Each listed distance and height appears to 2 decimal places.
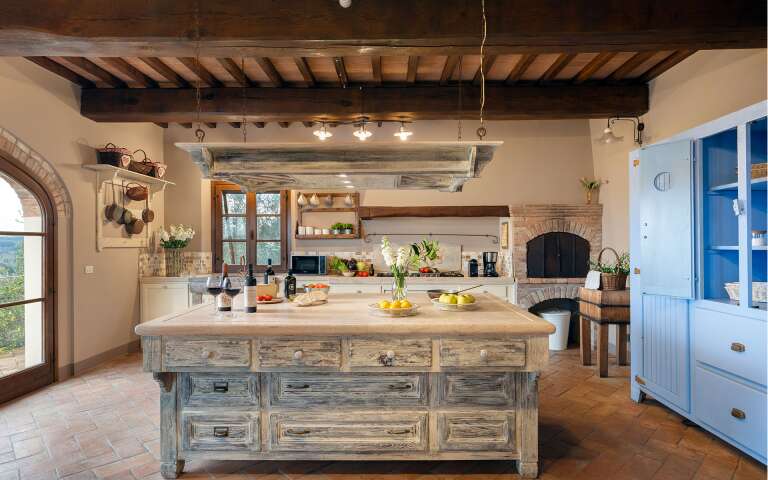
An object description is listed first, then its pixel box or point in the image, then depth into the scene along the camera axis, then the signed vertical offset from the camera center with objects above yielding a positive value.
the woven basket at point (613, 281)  4.38 -0.46
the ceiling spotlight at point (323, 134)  4.96 +1.29
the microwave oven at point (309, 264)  6.12 -0.35
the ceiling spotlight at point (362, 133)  4.84 +1.25
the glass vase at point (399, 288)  3.02 -0.36
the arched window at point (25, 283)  3.78 -0.39
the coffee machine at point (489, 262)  6.04 -0.34
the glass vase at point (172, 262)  6.01 -0.30
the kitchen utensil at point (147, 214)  5.64 +0.38
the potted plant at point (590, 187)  5.89 +0.73
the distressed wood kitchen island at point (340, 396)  2.41 -0.94
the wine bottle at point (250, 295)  2.77 -0.36
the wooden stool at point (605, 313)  4.34 -0.80
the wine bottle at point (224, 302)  2.71 -0.40
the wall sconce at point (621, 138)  4.87 +1.29
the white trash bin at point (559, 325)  5.49 -1.17
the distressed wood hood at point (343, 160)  2.56 +0.51
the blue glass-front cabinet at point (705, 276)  2.67 -0.29
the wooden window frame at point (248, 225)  6.44 +0.25
